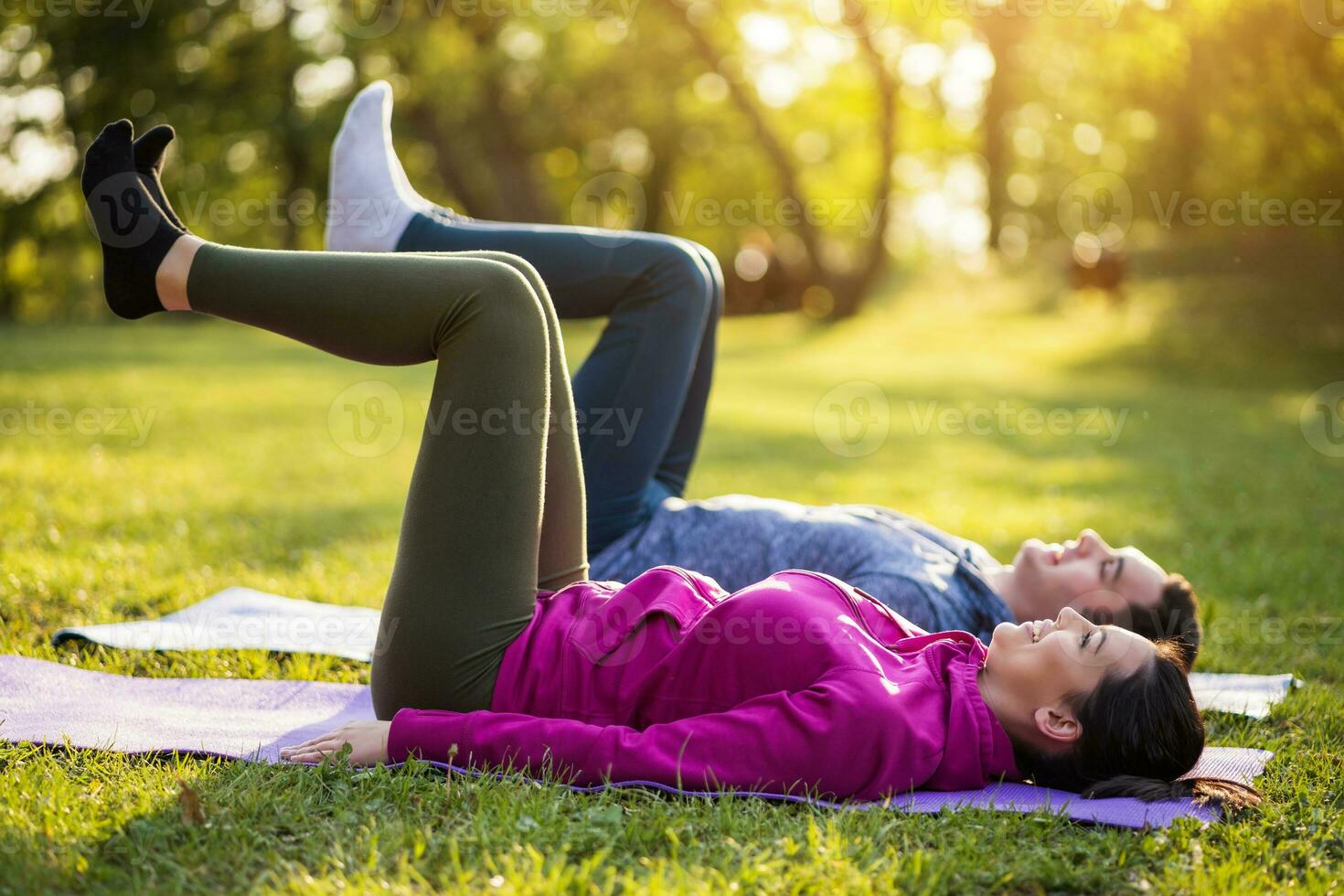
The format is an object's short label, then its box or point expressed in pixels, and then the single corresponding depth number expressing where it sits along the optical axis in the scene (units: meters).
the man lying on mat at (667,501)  2.89
